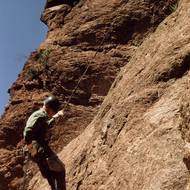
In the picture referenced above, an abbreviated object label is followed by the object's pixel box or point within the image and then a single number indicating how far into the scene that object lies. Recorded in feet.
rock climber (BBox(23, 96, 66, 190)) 37.68
